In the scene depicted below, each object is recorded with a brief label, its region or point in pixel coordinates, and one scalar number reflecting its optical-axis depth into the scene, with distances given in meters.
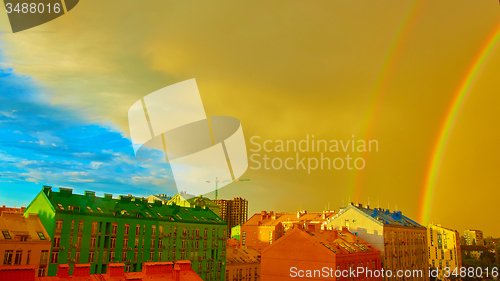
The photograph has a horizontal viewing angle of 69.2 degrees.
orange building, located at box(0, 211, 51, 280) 37.25
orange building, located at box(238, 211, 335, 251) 107.00
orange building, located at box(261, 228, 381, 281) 47.81
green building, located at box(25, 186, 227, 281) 43.69
